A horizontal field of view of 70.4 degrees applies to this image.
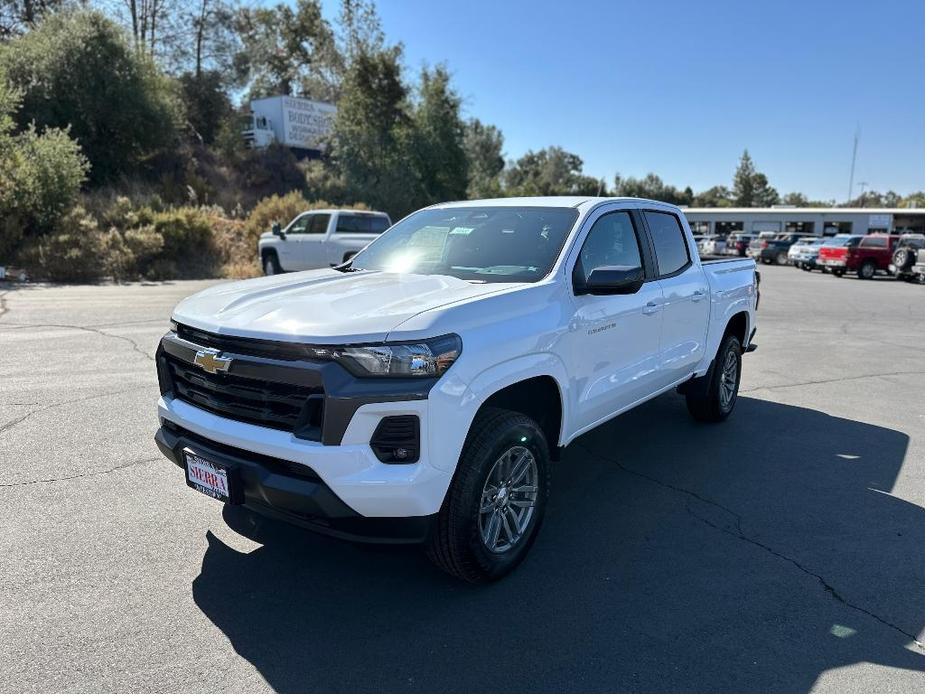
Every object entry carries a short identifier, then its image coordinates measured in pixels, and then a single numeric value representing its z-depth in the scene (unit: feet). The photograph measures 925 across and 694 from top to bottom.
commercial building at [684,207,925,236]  215.31
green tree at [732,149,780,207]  335.26
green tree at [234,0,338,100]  143.54
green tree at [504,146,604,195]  312.91
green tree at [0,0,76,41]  110.32
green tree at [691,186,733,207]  388.57
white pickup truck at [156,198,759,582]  9.28
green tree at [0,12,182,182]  84.53
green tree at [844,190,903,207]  420.36
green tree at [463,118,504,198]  147.84
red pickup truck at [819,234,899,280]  89.35
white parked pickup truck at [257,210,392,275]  53.78
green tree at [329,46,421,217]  105.91
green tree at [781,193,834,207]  401.12
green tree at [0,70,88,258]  58.95
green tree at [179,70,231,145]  118.11
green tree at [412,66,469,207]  109.29
